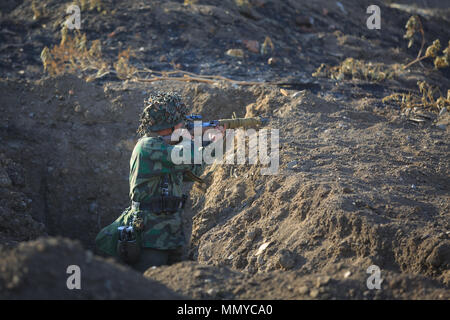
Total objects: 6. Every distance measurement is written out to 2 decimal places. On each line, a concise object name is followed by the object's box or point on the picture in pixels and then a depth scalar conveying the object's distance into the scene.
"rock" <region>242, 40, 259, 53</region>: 15.35
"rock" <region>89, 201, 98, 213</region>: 11.02
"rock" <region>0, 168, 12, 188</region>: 9.92
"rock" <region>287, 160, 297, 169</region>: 8.37
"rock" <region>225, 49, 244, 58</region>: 14.74
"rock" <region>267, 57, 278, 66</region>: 14.43
